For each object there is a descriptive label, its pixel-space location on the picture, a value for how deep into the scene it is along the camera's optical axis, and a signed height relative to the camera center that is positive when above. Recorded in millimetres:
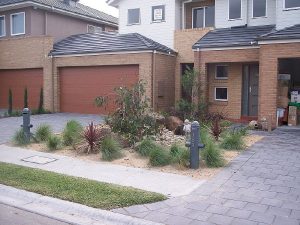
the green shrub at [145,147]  9406 -1337
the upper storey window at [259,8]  18281 +4080
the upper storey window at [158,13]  21000 +4388
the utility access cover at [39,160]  9078 -1614
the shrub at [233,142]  10281 -1316
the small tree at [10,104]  19906 -601
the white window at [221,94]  18062 -37
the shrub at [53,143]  10359 -1349
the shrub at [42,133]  11531 -1212
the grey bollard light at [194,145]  8117 -1093
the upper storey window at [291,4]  16016 +3753
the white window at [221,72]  18062 +1004
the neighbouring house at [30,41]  22000 +3051
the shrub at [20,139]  11124 -1342
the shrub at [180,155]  8352 -1385
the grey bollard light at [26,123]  11188 -879
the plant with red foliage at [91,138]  9867 -1174
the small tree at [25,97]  21161 -260
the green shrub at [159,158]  8555 -1445
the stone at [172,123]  13081 -1021
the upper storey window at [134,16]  22000 +4422
